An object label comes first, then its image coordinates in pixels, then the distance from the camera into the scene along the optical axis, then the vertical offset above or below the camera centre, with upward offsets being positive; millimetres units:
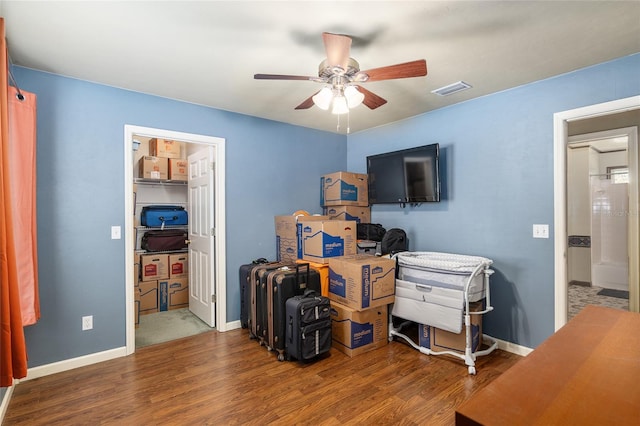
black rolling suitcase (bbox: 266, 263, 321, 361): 2820 -763
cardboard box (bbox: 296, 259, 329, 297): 3178 -664
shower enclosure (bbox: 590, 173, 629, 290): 4523 -412
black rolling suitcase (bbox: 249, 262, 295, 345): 3031 -896
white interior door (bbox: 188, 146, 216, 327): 3525 -278
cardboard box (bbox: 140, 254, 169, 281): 4094 -702
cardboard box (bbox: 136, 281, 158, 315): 4051 -1088
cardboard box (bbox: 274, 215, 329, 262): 3574 -288
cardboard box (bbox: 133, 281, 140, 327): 3559 -1066
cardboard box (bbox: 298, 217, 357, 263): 3268 -301
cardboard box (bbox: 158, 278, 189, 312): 4188 -1102
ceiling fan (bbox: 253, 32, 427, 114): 1795 +867
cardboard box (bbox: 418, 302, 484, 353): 2719 -1157
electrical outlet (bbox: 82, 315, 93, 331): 2684 -937
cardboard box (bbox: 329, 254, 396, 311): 2844 -671
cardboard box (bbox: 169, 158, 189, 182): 4363 +631
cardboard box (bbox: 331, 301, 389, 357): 2859 -1124
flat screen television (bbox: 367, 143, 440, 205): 3369 +409
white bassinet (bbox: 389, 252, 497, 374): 2562 -724
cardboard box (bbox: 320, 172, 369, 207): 3971 +290
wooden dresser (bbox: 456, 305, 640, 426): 610 -415
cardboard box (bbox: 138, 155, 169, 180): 4223 +639
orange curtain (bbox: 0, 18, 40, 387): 1766 -81
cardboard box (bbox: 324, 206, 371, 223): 4035 -23
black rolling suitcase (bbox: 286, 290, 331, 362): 2648 -1003
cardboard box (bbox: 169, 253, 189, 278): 4281 -722
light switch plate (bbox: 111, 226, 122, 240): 2814 -168
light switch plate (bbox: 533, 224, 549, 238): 2715 -201
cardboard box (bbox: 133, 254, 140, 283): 3666 -660
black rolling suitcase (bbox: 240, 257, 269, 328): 3324 -848
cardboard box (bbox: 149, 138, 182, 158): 4320 +924
